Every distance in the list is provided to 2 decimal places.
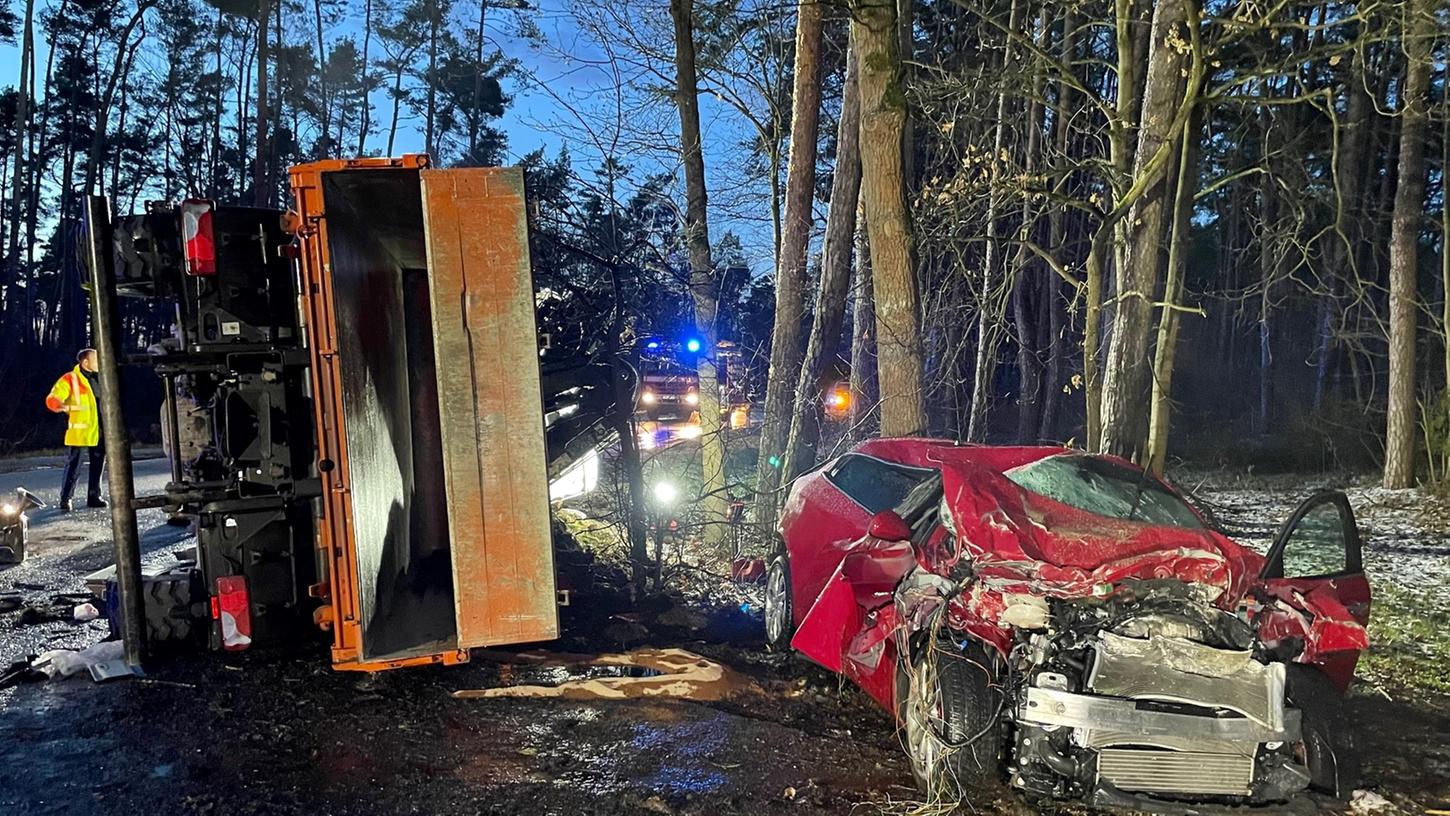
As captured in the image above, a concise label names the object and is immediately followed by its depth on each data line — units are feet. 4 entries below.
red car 11.32
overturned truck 13.74
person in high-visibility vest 31.27
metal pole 13.94
